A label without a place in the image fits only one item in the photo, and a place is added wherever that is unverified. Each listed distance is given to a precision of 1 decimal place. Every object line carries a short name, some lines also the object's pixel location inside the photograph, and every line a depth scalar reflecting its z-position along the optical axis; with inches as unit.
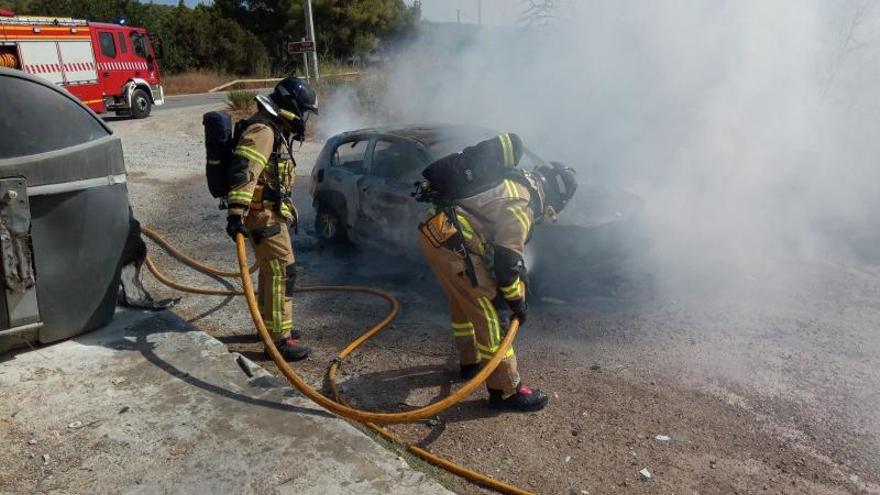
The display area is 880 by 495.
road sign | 581.3
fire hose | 117.0
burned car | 204.5
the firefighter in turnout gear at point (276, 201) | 163.0
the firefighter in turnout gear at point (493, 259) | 132.9
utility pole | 715.3
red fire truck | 611.5
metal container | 131.1
